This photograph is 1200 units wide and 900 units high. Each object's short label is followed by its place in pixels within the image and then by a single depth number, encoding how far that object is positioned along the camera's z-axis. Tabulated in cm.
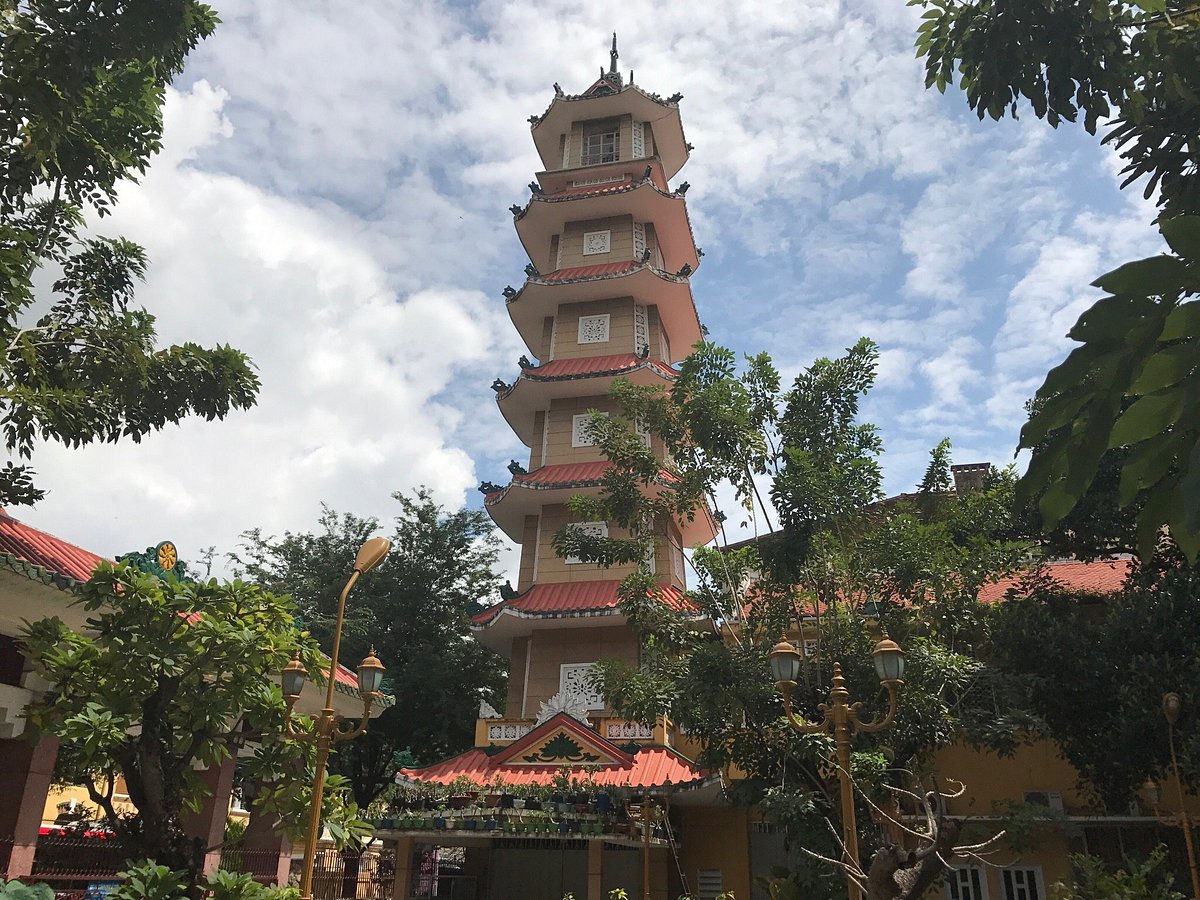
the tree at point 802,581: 1137
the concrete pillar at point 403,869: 1544
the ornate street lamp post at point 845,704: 747
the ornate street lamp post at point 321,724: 875
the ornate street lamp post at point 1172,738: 1092
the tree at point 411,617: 2358
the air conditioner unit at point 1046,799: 1477
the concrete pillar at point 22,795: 962
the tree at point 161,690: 859
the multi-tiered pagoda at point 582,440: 1619
